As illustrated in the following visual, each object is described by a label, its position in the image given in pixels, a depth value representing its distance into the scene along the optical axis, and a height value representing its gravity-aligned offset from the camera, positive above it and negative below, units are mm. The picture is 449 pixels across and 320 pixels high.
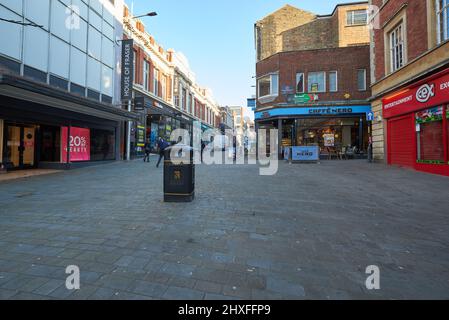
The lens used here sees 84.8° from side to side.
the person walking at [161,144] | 14609 +1369
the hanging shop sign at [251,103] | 24661 +6449
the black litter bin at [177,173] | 5918 -151
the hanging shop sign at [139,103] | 18500 +4803
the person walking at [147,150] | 17625 +1197
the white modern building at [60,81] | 9930 +4279
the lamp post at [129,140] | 18578 +2038
